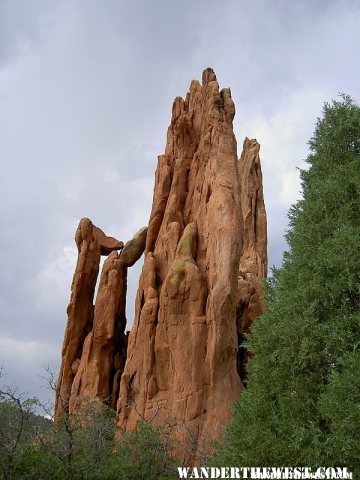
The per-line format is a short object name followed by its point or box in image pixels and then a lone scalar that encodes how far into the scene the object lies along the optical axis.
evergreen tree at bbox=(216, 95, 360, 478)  10.23
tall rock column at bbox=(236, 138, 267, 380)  32.22
